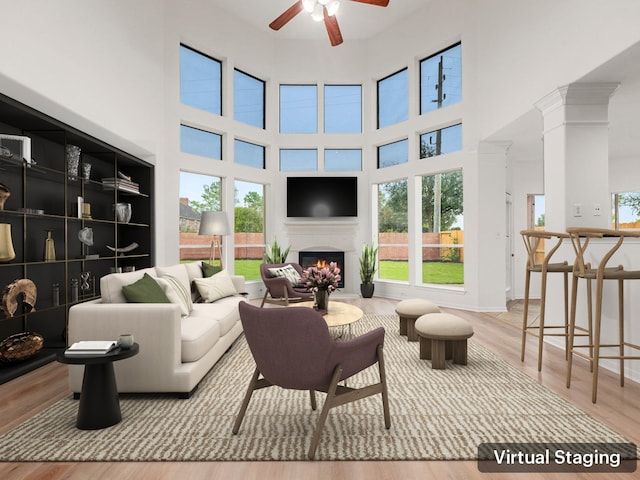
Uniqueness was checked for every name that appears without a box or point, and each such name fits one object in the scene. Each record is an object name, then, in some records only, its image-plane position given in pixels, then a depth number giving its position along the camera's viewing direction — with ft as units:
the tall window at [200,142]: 22.96
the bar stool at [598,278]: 9.03
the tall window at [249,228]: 26.00
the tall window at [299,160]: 28.14
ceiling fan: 13.75
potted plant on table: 14.16
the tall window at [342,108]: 28.30
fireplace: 27.71
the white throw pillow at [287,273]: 20.56
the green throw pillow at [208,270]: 16.94
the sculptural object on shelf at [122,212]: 17.43
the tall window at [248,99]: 25.89
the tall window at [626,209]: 27.94
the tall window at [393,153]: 25.79
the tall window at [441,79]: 22.70
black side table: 7.97
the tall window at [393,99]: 25.84
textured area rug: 7.09
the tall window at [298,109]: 28.19
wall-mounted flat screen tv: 27.35
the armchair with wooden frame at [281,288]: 19.23
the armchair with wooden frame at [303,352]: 7.00
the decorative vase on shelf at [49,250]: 13.39
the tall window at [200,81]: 22.79
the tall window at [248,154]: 25.88
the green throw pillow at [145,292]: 10.11
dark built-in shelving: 12.16
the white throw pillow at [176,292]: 11.76
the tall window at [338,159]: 28.25
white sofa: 9.33
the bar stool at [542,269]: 11.39
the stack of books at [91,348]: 7.93
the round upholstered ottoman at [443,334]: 11.71
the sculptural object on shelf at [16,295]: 11.05
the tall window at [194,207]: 22.77
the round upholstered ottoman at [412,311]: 14.90
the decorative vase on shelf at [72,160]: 14.38
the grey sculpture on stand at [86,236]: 15.08
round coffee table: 12.58
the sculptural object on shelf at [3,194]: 11.07
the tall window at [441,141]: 22.67
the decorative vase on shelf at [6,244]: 11.18
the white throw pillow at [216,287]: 15.39
